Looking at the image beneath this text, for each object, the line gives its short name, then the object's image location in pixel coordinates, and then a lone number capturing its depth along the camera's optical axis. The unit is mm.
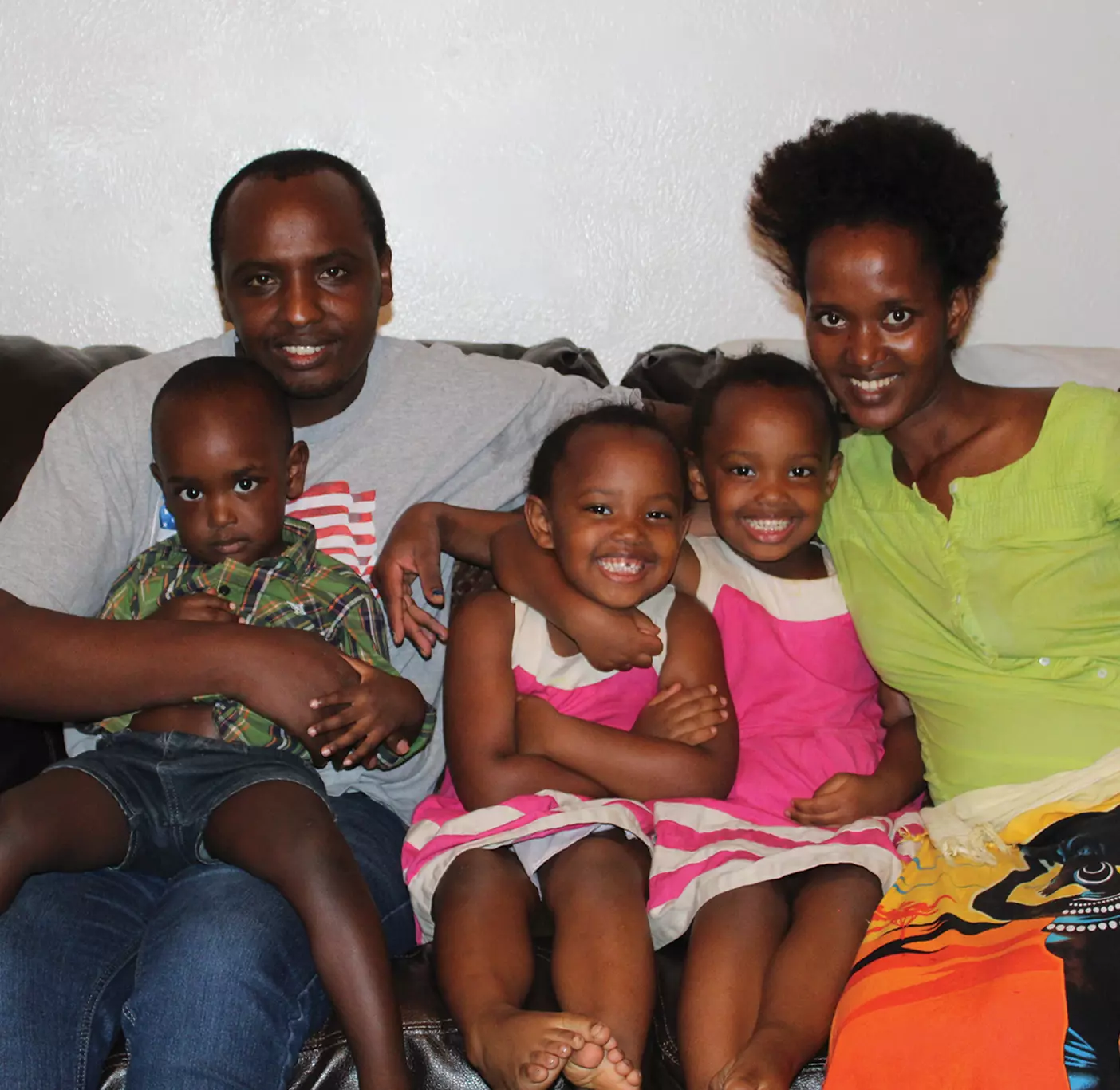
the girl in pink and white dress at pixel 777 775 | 1602
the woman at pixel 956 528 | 1754
